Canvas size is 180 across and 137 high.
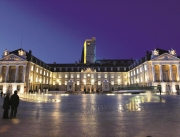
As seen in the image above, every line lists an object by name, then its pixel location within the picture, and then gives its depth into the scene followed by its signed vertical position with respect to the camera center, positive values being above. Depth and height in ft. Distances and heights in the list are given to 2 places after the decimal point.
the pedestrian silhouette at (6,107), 23.17 -4.30
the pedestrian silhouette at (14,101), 23.76 -3.48
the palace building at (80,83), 160.76 +11.43
